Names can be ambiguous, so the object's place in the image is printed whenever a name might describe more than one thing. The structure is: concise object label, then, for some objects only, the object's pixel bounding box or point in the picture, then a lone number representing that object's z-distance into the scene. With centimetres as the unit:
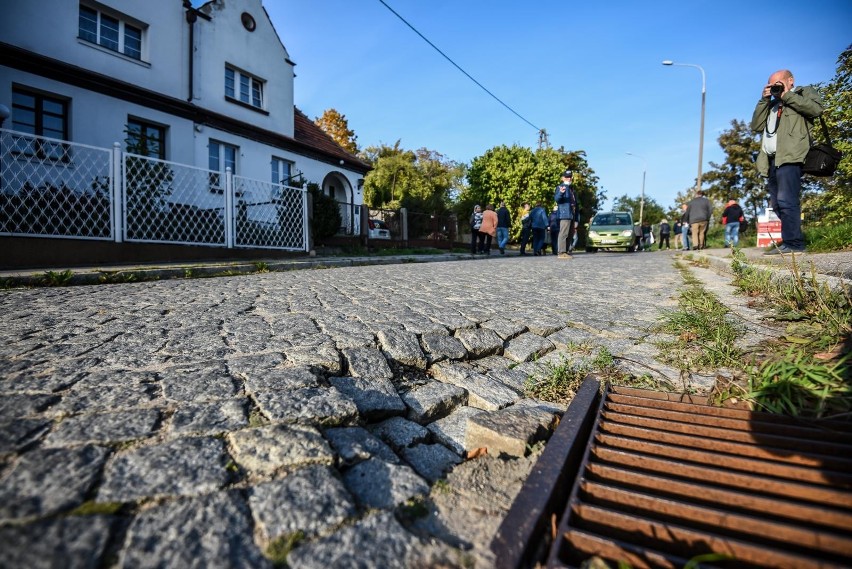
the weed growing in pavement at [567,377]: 210
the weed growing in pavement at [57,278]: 466
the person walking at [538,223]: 1409
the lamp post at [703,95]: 1883
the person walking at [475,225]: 1396
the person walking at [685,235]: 1791
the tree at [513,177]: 2536
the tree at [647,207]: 6275
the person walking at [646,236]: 2837
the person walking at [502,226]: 1485
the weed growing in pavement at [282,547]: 97
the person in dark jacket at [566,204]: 1002
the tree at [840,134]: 1239
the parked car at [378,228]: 1584
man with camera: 488
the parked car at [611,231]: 1995
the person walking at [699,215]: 1356
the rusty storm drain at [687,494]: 101
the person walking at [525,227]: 1516
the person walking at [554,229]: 1391
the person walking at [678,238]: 2950
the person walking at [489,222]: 1365
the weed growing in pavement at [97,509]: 101
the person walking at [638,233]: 2362
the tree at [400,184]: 2797
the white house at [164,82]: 978
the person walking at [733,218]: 1256
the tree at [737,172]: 3062
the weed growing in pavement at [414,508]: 120
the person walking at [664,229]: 2415
